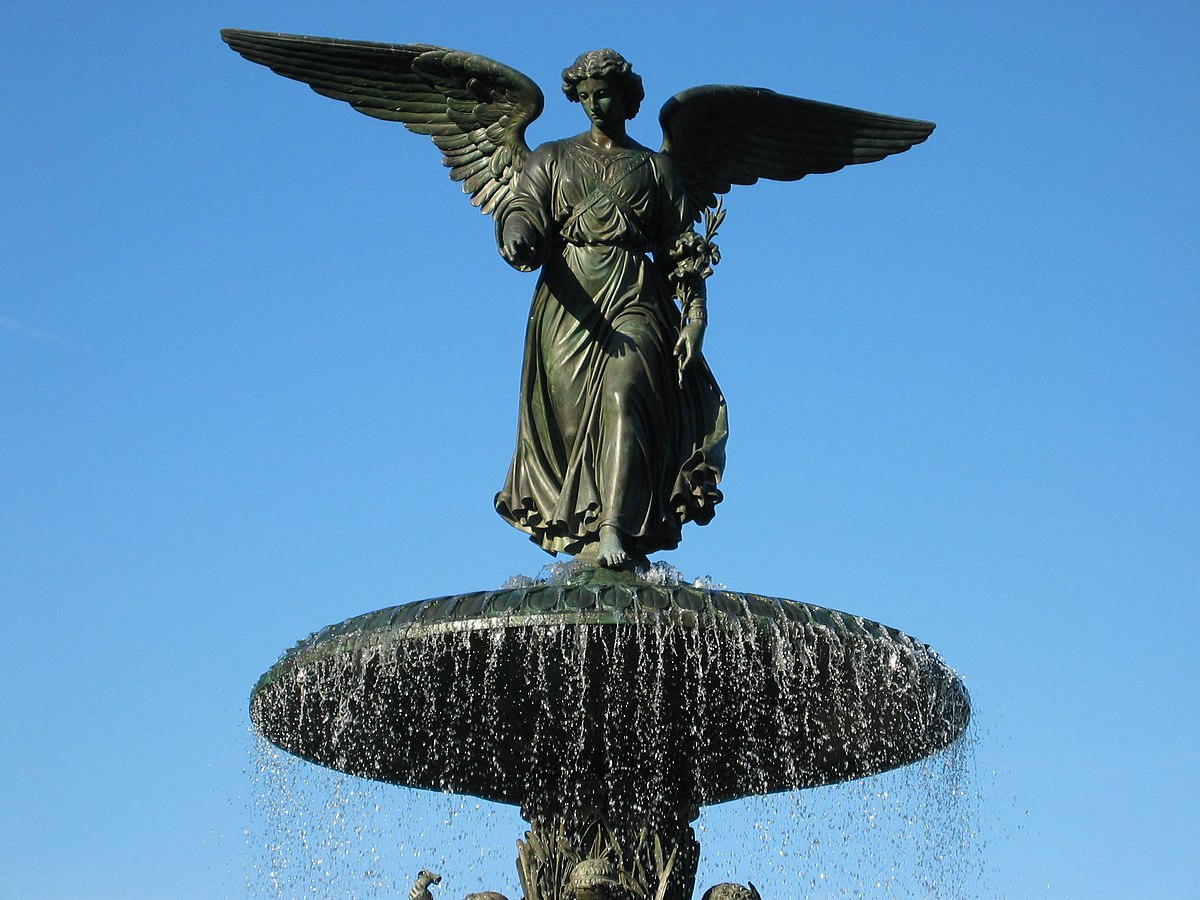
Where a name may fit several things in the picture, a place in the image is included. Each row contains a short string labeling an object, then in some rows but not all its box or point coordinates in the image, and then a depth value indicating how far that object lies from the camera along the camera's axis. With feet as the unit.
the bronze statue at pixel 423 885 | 42.98
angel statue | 47.19
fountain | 40.78
